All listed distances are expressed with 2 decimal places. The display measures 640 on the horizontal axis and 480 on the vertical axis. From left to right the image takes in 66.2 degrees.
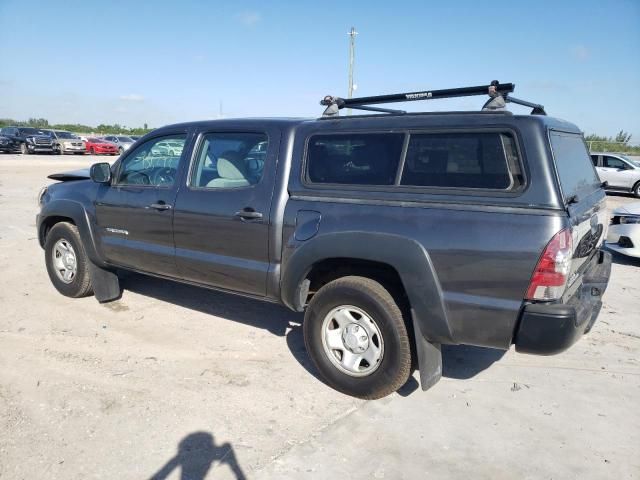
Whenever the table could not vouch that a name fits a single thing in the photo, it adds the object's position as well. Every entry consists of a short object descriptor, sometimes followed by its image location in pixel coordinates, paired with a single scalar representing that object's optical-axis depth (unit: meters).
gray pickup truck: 2.66
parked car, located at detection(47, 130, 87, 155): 31.44
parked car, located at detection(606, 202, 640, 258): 6.77
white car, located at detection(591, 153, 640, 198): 16.98
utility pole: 31.92
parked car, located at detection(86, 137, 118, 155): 33.72
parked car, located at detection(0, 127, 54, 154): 29.58
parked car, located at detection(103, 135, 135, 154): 34.71
